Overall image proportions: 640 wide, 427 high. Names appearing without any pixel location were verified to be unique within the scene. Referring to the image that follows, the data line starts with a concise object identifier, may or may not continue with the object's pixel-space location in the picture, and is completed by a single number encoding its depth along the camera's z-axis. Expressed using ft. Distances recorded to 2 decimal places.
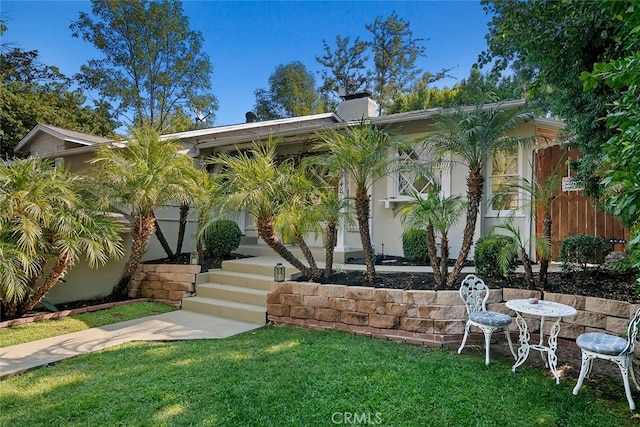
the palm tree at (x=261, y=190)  18.98
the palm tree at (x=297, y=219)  19.33
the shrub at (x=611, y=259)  19.17
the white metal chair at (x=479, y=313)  13.93
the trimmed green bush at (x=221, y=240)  28.45
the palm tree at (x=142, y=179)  22.94
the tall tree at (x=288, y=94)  88.99
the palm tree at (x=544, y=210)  16.22
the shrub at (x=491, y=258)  19.21
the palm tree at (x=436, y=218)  17.72
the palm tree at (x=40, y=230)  18.31
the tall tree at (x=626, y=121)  7.66
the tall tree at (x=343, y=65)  83.56
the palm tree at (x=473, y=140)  17.34
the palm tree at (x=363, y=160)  18.65
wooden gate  23.29
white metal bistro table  12.92
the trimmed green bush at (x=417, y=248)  26.03
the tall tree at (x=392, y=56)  80.59
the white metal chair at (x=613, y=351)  11.01
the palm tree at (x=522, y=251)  16.15
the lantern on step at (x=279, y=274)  20.83
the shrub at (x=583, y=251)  18.72
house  25.12
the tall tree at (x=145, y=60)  70.90
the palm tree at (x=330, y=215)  19.94
